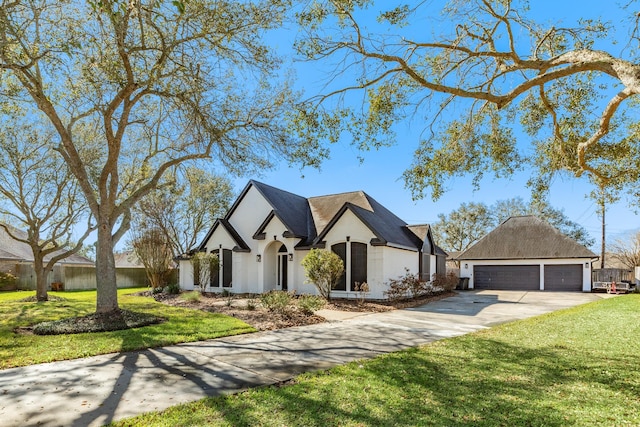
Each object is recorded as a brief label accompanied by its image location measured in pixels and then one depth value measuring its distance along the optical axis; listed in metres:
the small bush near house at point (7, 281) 26.61
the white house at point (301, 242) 18.47
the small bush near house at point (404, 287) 17.89
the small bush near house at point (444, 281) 23.12
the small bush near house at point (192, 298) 17.73
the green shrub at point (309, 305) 12.88
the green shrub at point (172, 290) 22.05
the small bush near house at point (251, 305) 13.92
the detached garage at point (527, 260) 27.56
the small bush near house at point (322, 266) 16.42
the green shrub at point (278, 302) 12.73
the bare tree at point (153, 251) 24.64
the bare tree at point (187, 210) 26.88
